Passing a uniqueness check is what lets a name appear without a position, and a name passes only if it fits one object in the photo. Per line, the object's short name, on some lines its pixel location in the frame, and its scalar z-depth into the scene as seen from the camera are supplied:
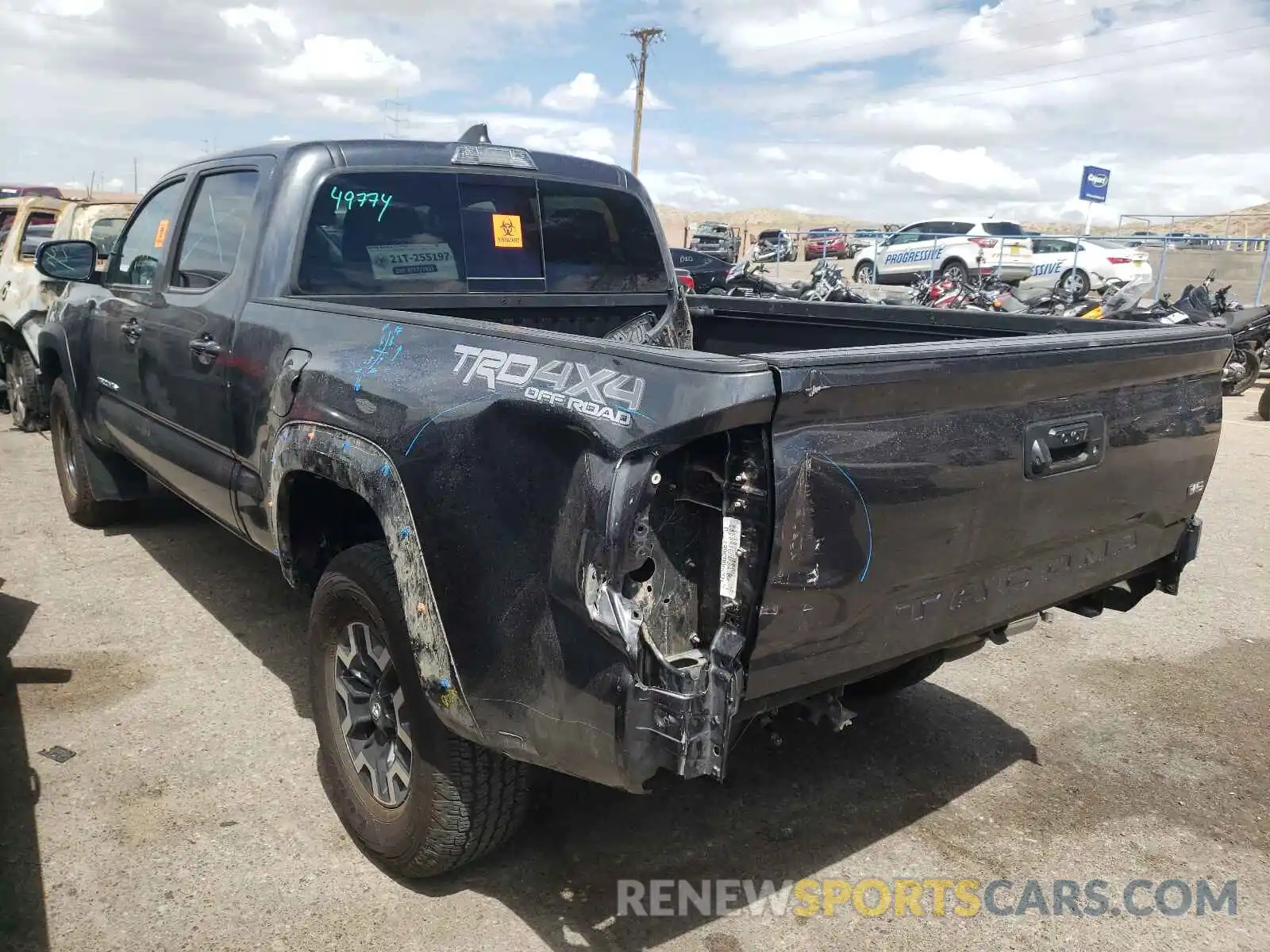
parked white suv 20.95
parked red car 32.59
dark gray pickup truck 1.98
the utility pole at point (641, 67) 44.03
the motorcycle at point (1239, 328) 11.89
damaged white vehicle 7.45
